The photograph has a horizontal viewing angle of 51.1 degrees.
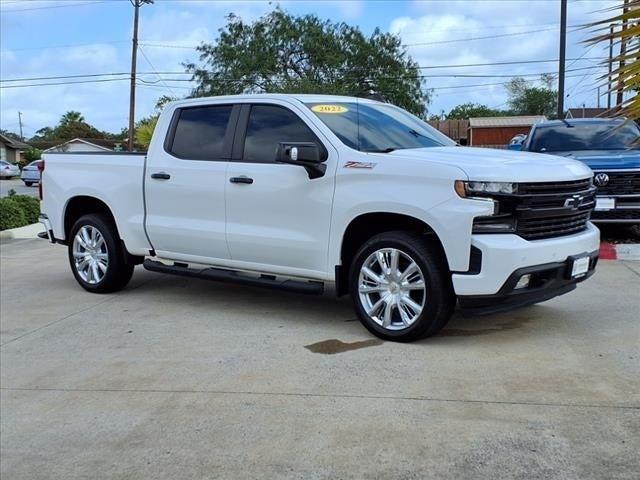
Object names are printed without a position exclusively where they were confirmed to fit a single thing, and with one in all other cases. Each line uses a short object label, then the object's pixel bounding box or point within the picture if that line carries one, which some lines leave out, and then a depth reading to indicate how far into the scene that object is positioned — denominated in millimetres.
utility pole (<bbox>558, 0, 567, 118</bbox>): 21261
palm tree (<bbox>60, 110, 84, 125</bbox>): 110750
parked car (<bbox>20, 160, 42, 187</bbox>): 36250
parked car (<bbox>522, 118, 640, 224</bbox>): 8750
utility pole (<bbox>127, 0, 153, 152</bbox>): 37344
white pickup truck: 4770
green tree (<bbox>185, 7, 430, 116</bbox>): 43125
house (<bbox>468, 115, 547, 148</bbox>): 47719
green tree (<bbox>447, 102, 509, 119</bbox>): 88250
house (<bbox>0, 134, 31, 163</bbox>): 68750
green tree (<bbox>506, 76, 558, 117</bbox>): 72312
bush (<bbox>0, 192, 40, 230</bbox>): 13406
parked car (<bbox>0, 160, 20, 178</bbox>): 46625
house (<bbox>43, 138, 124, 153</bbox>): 62012
